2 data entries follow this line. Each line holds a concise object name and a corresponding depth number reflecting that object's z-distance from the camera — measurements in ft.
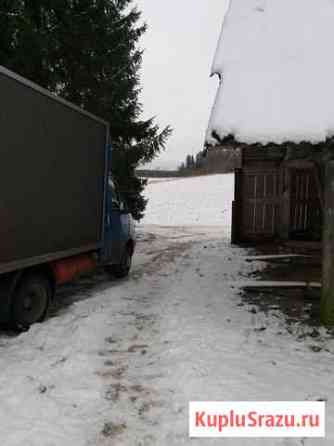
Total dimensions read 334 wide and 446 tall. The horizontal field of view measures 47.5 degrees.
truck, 14.43
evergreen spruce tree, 34.30
